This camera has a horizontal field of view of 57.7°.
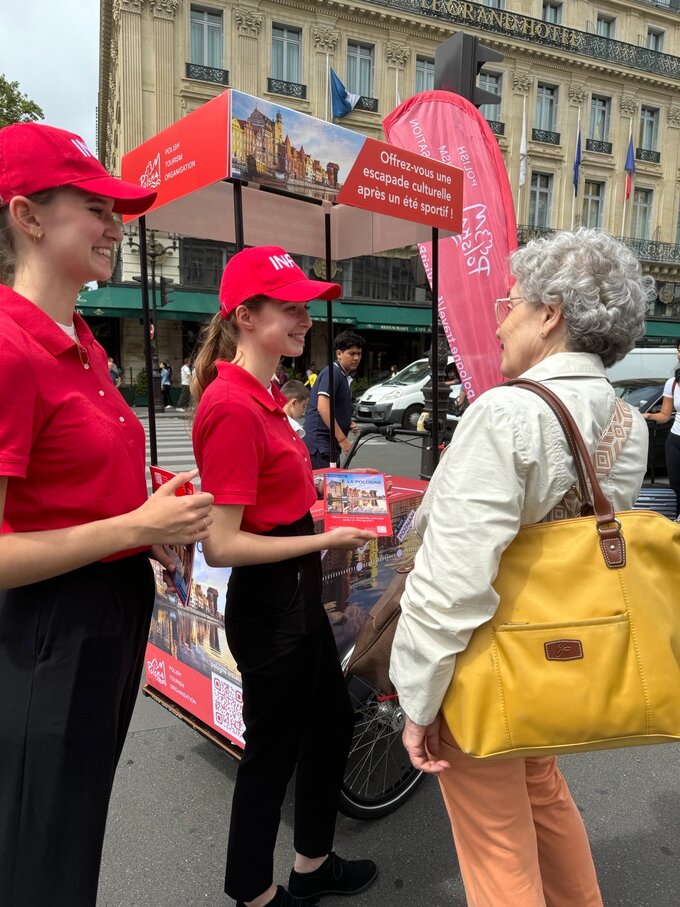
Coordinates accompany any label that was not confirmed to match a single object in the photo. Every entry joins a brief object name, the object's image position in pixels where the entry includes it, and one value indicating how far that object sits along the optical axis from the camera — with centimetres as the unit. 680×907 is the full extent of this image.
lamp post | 1948
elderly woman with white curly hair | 121
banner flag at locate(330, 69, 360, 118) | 1402
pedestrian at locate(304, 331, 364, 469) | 507
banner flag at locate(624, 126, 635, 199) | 2688
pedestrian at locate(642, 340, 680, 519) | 590
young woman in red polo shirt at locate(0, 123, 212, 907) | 113
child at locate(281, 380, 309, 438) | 527
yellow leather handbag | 120
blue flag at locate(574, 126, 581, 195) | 2553
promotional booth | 228
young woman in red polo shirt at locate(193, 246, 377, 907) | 154
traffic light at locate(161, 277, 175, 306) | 1942
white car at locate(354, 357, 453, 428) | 1520
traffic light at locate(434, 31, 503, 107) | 505
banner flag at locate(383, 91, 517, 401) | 452
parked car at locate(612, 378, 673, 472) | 898
